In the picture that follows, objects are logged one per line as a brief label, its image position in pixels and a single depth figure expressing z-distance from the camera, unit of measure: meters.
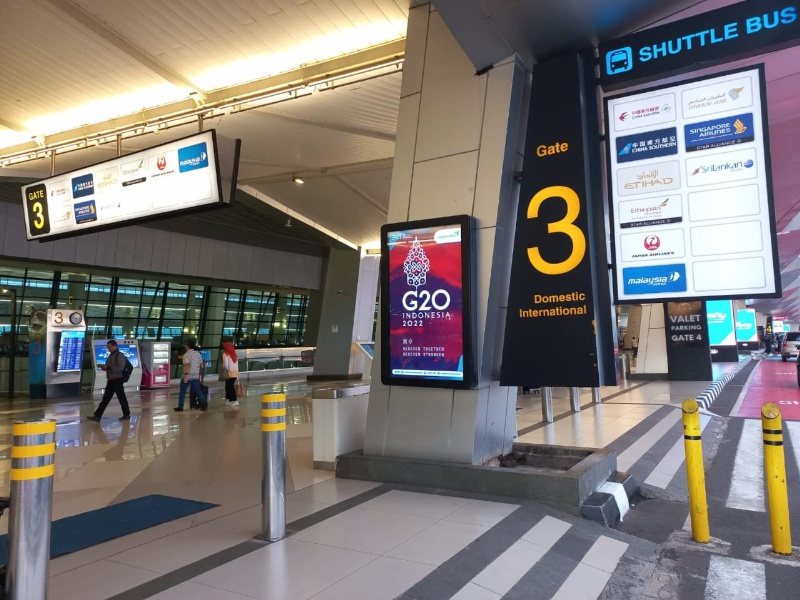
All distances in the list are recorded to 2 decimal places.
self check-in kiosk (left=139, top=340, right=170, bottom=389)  18.44
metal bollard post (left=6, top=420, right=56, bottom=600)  2.29
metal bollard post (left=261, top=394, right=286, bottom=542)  3.64
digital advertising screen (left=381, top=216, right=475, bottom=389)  4.95
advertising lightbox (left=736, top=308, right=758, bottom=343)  45.69
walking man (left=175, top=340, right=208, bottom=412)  11.98
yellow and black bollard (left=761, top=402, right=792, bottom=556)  3.82
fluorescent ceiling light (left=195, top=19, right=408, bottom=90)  6.44
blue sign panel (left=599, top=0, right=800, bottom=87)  3.67
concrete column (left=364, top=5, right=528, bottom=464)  5.01
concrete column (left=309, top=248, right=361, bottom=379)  22.08
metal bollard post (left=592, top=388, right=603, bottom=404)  12.57
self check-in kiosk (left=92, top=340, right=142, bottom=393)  16.72
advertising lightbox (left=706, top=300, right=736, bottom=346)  25.96
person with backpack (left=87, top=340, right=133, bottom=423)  10.60
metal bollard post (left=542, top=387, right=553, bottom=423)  9.34
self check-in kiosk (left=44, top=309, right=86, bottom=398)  15.95
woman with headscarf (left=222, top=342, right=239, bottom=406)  13.18
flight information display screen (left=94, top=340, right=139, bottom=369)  17.02
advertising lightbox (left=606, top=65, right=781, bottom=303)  3.69
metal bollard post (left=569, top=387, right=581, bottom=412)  11.06
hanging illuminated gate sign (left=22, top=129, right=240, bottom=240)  6.70
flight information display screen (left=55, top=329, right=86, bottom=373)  16.12
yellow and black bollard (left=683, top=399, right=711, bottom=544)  4.12
